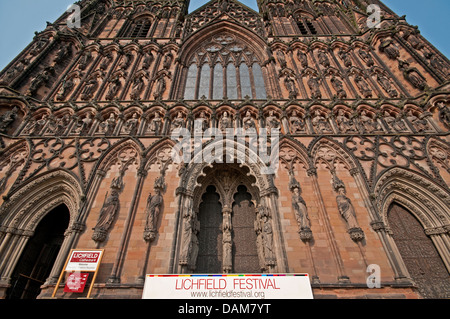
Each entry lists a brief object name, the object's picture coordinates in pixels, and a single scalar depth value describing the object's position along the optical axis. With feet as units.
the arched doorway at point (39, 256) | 24.16
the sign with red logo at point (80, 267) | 19.90
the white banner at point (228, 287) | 16.84
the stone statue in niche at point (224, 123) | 32.20
